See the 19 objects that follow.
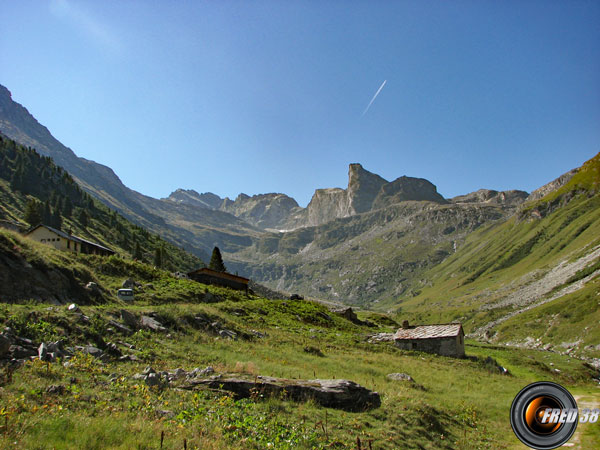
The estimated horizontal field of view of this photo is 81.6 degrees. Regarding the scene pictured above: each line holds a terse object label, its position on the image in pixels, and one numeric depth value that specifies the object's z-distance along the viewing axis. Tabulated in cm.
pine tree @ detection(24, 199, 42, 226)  9825
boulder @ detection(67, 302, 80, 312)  1858
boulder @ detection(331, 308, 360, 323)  7188
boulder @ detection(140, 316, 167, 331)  2233
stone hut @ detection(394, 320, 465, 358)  4150
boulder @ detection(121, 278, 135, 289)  3606
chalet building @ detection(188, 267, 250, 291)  6731
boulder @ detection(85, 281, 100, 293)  3008
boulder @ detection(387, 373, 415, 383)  2324
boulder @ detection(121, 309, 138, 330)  2136
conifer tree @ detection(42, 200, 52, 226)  12031
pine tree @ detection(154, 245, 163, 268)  9062
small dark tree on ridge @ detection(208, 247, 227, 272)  9425
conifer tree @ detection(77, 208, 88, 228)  13749
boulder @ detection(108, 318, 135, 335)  1947
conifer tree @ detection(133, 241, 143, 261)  9291
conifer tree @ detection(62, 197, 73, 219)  14341
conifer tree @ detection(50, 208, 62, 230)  12045
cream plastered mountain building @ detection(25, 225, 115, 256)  5419
